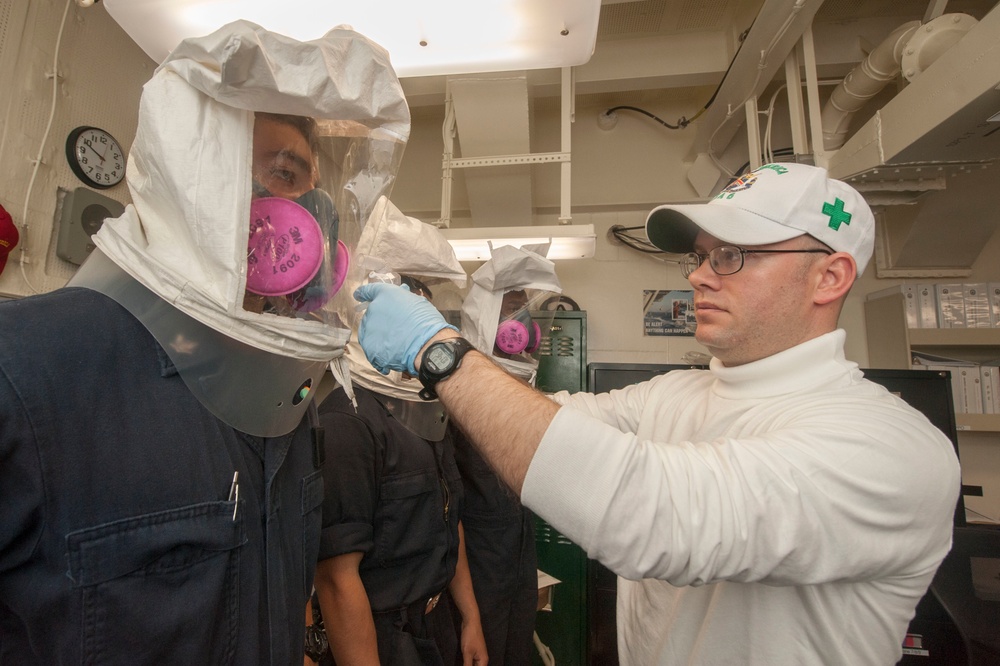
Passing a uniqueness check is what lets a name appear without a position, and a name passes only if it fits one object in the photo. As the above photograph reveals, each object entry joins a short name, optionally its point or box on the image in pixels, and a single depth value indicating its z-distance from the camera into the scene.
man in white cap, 0.73
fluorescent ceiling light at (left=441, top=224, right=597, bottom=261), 2.31
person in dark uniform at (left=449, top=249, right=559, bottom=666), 1.89
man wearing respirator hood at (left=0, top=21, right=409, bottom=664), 0.58
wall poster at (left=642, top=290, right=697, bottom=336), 3.57
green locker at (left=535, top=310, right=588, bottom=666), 2.74
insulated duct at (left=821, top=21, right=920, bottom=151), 2.30
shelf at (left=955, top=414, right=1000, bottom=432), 2.85
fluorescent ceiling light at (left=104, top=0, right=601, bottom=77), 1.31
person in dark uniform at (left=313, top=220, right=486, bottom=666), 1.29
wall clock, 2.25
